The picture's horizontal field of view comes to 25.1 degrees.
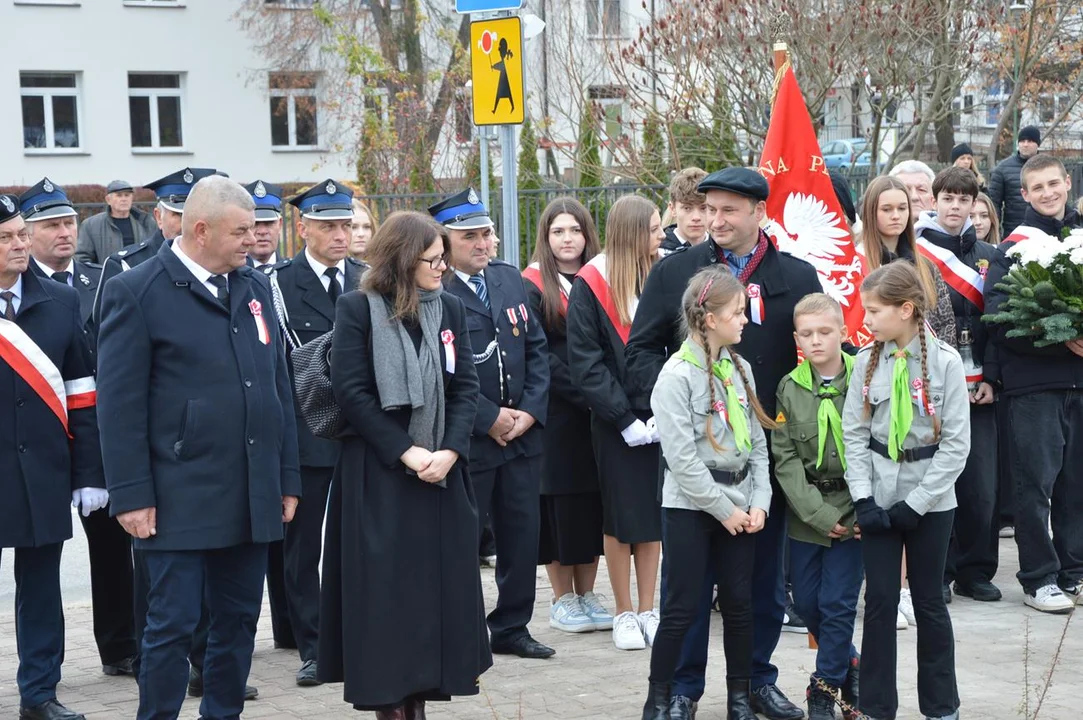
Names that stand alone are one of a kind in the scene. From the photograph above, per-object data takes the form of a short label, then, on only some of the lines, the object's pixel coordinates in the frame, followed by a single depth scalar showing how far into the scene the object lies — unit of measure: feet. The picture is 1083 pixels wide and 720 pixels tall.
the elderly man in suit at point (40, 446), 33.12
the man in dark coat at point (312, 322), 37.70
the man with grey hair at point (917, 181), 48.39
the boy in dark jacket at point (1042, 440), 42.71
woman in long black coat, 29.75
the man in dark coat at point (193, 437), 28.98
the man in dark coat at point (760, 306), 32.64
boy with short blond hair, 32.35
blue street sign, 45.31
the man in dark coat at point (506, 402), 38.74
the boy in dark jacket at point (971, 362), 42.51
